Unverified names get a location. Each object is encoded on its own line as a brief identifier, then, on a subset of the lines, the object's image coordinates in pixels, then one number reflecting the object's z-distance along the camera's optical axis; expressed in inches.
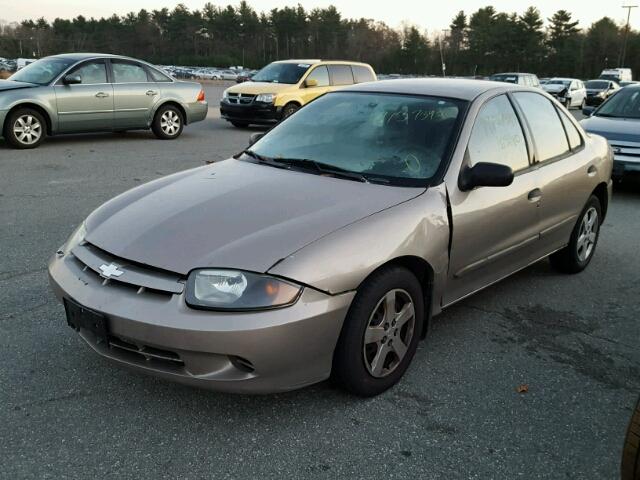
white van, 1947.6
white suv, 1188.6
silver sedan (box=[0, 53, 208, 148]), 400.2
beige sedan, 102.3
